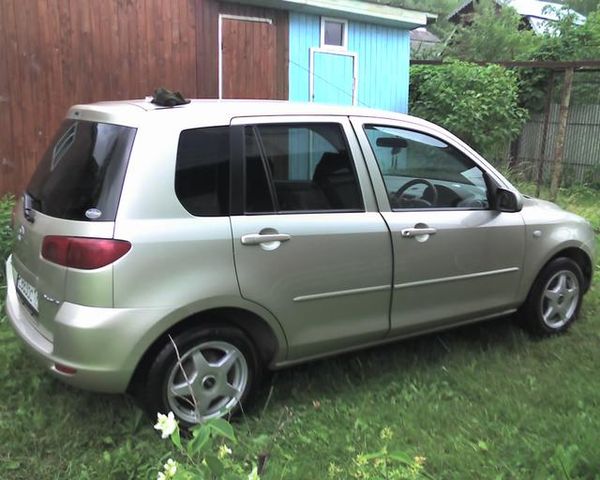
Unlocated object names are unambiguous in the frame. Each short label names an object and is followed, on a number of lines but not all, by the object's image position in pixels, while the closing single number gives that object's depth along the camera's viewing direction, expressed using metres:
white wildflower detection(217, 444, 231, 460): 1.98
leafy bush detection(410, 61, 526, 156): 11.35
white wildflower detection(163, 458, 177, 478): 1.76
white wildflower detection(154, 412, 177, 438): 1.84
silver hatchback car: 2.94
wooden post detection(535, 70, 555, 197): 10.93
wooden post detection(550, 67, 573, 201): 8.69
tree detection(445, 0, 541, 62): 19.83
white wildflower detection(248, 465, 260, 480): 1.69
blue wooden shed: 8.02
